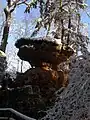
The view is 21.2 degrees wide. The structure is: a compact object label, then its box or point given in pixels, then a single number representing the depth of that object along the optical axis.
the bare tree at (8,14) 13.02
